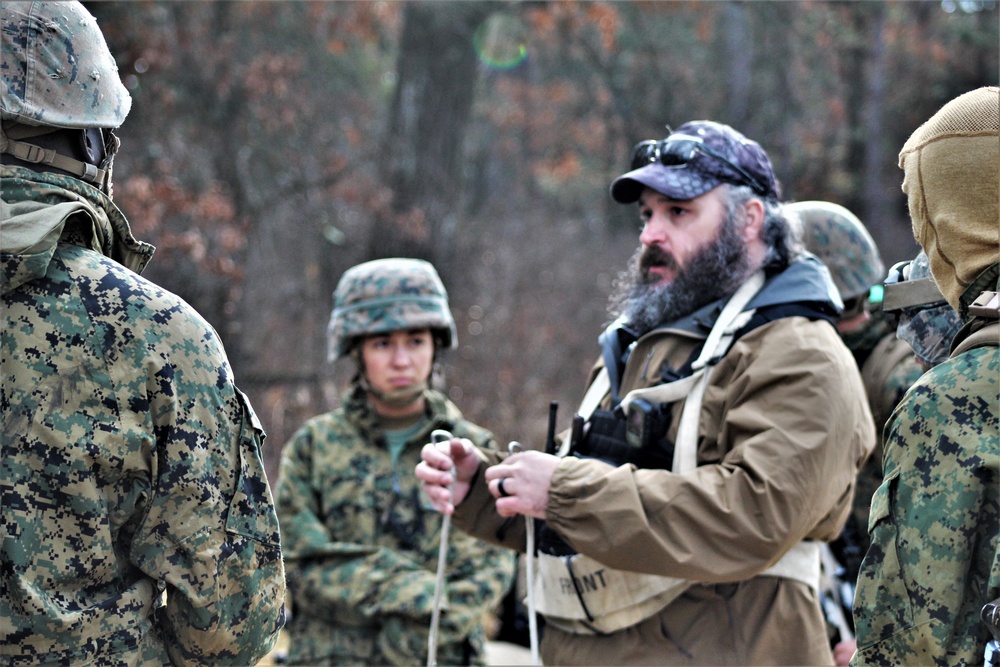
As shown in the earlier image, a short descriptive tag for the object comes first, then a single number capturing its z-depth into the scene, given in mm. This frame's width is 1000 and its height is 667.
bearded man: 3188
